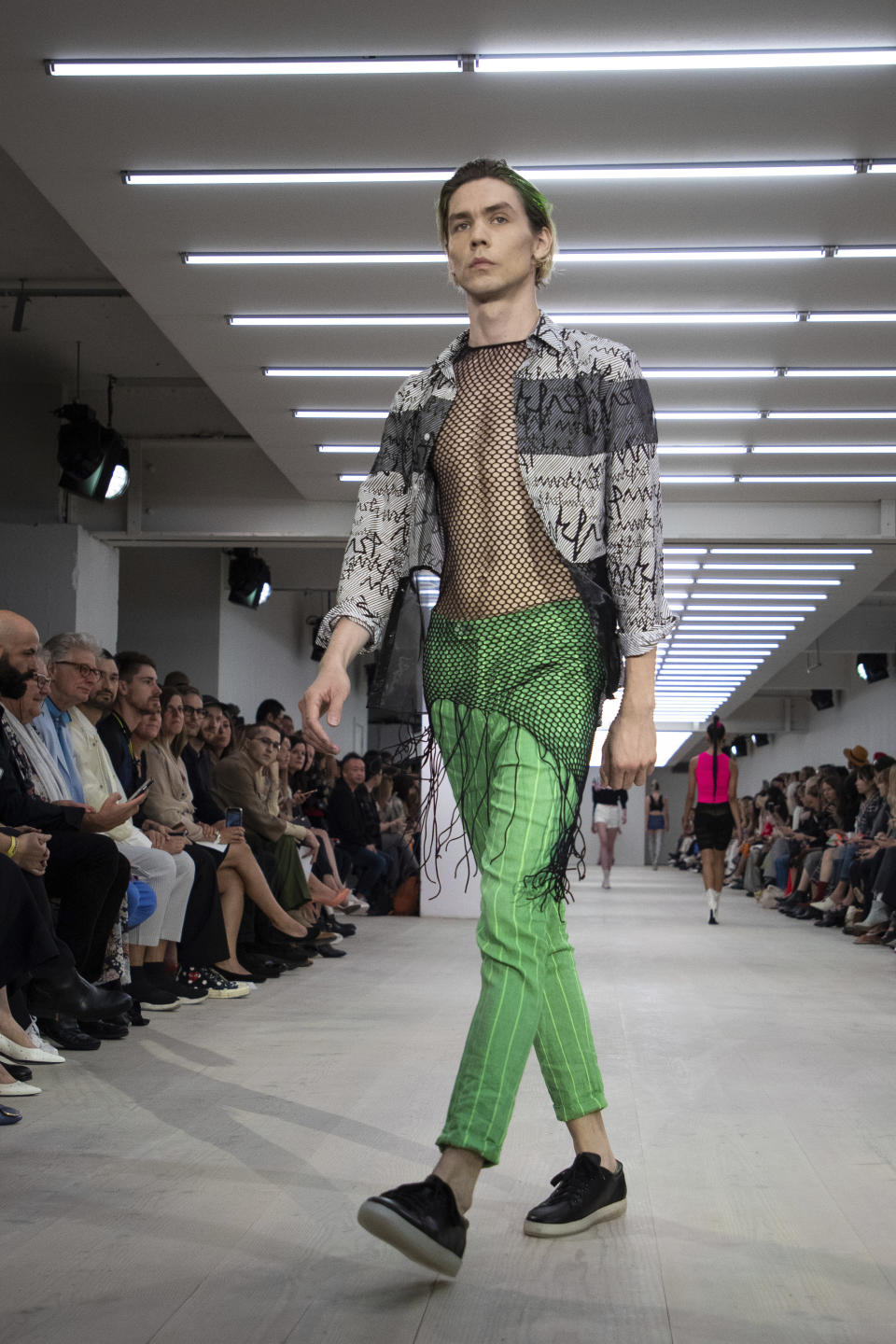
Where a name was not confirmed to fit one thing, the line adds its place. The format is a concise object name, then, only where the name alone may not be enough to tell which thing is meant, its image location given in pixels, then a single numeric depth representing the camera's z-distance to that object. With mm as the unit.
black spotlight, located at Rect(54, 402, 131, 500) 8234
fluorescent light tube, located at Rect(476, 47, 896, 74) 4246
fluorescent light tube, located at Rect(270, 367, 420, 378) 7270
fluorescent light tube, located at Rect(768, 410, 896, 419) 7746
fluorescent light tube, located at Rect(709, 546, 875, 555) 10195
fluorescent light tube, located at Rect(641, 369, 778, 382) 7176
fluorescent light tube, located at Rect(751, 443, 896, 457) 8383
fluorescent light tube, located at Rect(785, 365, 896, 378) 7086
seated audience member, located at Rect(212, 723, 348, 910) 6121
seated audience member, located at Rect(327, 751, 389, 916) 9422
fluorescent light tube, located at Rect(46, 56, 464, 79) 4297
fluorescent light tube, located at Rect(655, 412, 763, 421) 7844
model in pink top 9484
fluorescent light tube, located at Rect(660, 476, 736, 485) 9180
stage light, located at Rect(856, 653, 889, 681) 17250
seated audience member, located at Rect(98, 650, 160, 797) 4887
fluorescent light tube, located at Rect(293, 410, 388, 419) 8008
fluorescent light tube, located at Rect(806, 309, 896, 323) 6371
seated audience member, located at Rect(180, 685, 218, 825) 5734
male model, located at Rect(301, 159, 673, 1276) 1809
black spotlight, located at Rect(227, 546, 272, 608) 12086
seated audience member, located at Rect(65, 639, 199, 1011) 4316
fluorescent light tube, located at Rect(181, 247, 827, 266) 5719
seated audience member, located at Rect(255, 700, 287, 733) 9172
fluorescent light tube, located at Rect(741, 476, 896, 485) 9094
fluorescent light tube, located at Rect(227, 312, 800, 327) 6441
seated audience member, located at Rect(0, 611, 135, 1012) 3646
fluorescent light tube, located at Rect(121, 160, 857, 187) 4977
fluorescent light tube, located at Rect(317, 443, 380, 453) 8672
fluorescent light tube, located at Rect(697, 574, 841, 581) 11710
